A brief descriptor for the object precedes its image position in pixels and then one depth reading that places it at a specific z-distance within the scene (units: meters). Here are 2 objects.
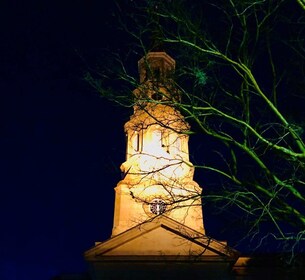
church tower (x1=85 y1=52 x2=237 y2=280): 22.03
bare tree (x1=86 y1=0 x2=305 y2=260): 10.59
